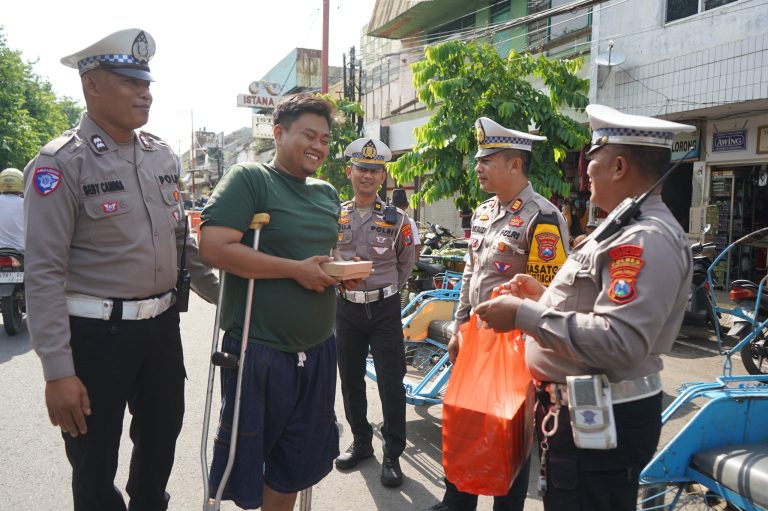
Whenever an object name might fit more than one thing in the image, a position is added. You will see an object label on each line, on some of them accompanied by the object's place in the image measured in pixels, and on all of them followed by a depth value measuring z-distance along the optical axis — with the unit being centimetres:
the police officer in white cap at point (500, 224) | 295
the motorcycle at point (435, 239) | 945
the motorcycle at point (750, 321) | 556
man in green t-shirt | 224
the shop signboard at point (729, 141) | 1021
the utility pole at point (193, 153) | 5405
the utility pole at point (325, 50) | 1582
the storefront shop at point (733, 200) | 1047
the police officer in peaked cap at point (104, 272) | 211
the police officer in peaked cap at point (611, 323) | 174
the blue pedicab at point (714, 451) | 242
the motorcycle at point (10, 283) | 700
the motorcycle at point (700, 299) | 675
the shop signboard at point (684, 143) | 1062
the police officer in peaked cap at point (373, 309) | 372
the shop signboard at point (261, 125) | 2465
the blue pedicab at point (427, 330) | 510
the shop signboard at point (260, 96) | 2970
